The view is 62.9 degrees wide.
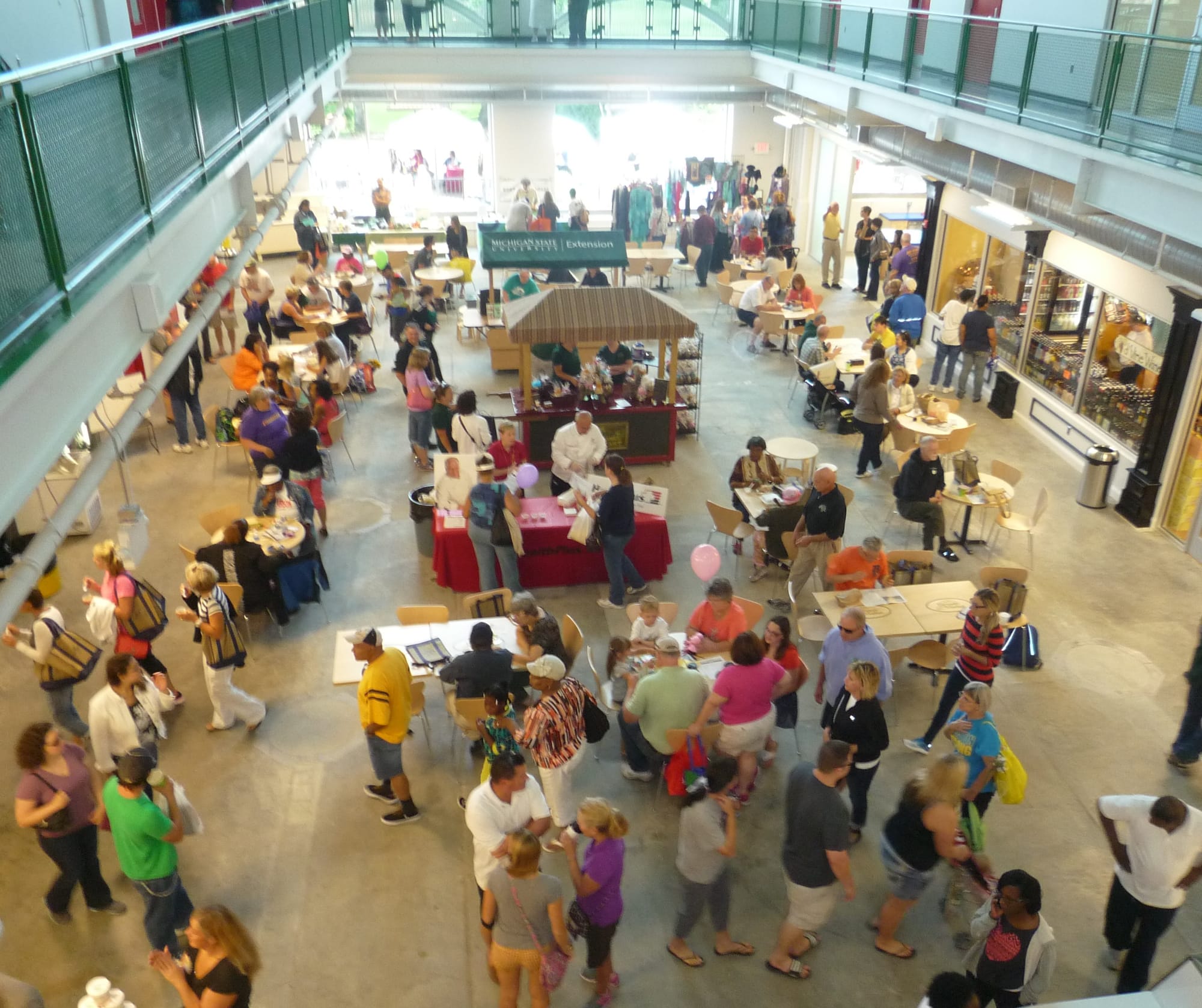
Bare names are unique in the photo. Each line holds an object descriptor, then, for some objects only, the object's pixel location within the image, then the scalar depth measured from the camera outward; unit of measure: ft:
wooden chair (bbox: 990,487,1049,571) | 33.19
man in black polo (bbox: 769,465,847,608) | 28.91
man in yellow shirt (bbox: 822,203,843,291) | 65.98
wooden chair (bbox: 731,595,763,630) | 26.40
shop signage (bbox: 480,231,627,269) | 49.47
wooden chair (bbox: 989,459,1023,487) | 35.53
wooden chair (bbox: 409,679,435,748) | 23.87
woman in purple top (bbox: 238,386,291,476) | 34.37
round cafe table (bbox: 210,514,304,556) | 29.32
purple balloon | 31.86
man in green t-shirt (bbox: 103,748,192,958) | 17.19
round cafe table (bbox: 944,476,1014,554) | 33.94
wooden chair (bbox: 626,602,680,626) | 26.02
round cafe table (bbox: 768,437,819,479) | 37.11
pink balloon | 29.89
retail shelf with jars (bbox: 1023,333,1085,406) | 43.04
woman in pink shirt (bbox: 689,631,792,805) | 20.77
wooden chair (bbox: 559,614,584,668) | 24.57
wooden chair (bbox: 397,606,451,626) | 26.40
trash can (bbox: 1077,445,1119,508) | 37.60
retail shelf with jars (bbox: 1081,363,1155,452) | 38.14
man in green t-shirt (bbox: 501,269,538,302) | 49.96
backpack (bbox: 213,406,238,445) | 38.34
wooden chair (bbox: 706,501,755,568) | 32.27
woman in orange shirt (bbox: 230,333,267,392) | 40.60
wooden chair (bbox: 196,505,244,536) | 30.66
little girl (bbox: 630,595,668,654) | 23.65
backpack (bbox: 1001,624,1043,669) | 28.66
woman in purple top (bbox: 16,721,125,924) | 18.20
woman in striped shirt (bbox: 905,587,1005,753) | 22.99
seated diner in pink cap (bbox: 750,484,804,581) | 31.22
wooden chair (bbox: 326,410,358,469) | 38.17
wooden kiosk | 38.55
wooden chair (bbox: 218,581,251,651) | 26.35
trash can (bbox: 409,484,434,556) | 33.47
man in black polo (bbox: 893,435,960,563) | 33.01
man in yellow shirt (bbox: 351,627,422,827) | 21.13
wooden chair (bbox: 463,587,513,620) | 27.45
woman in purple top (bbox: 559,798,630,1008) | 16.29
